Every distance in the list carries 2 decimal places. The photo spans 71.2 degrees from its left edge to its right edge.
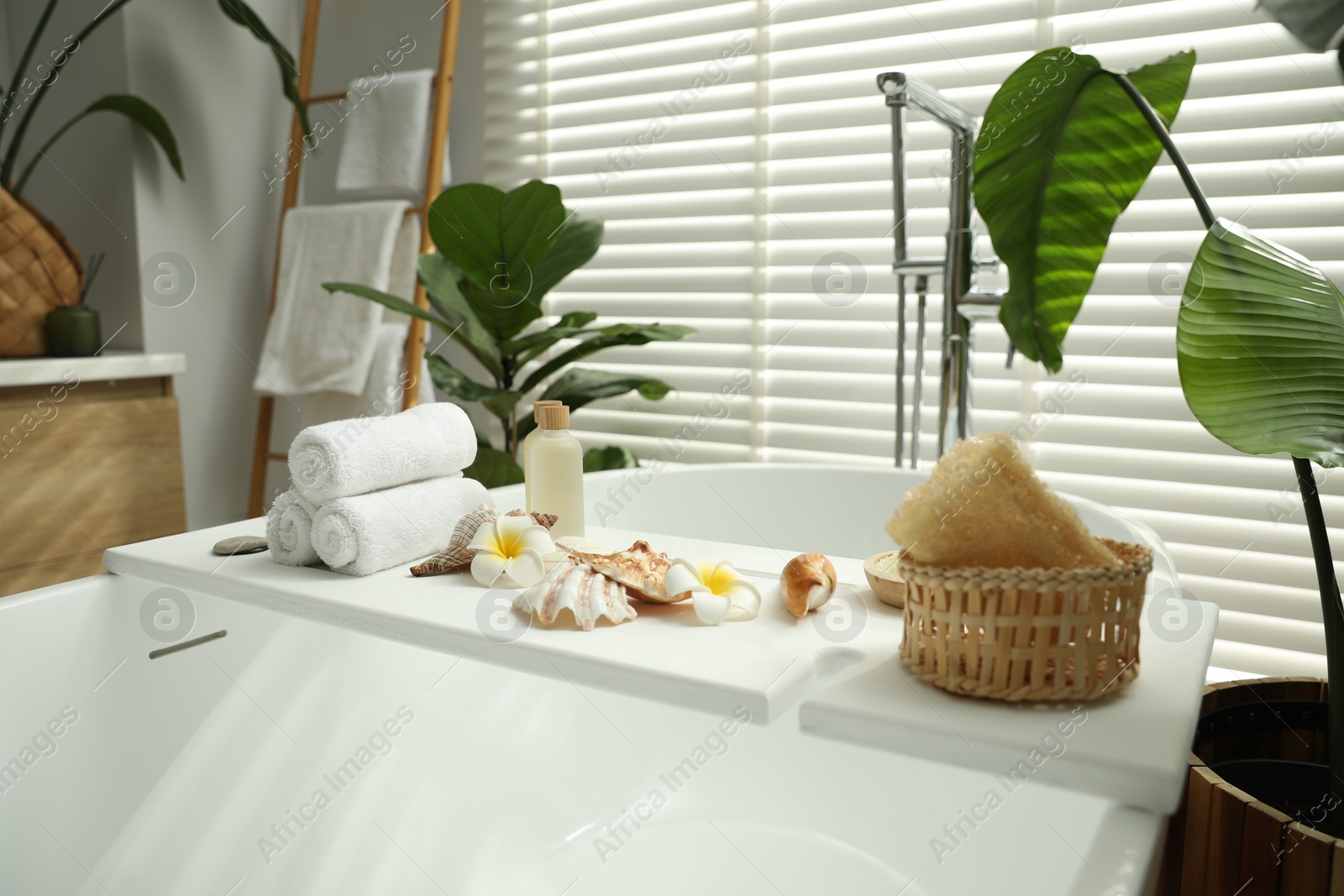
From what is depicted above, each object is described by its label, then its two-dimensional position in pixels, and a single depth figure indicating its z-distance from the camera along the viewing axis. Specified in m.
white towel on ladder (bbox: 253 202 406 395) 2.12
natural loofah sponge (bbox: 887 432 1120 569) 0.62
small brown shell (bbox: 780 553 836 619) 0.78
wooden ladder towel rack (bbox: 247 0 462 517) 2.10
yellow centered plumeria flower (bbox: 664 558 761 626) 0.76
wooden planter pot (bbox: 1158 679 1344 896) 0.70
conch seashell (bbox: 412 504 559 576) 0.89
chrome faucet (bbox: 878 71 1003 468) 1.28
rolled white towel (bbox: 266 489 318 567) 0.90
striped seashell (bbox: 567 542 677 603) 0.80
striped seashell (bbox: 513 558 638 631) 0.75
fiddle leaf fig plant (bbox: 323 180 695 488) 1.70
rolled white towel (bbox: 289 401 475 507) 0.85
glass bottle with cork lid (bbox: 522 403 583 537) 0.95
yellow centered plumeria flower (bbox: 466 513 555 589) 0.83
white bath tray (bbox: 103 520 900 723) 0.66
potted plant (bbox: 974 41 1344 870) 0.69
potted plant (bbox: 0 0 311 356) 1.77
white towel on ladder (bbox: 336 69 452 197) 2.13
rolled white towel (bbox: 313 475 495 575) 0.86
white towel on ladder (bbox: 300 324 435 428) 2.10
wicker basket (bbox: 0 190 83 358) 1.76
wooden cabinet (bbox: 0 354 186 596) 1.66
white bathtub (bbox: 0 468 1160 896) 0.95
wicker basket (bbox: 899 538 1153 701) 0.57
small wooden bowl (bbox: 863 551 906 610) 0.81
